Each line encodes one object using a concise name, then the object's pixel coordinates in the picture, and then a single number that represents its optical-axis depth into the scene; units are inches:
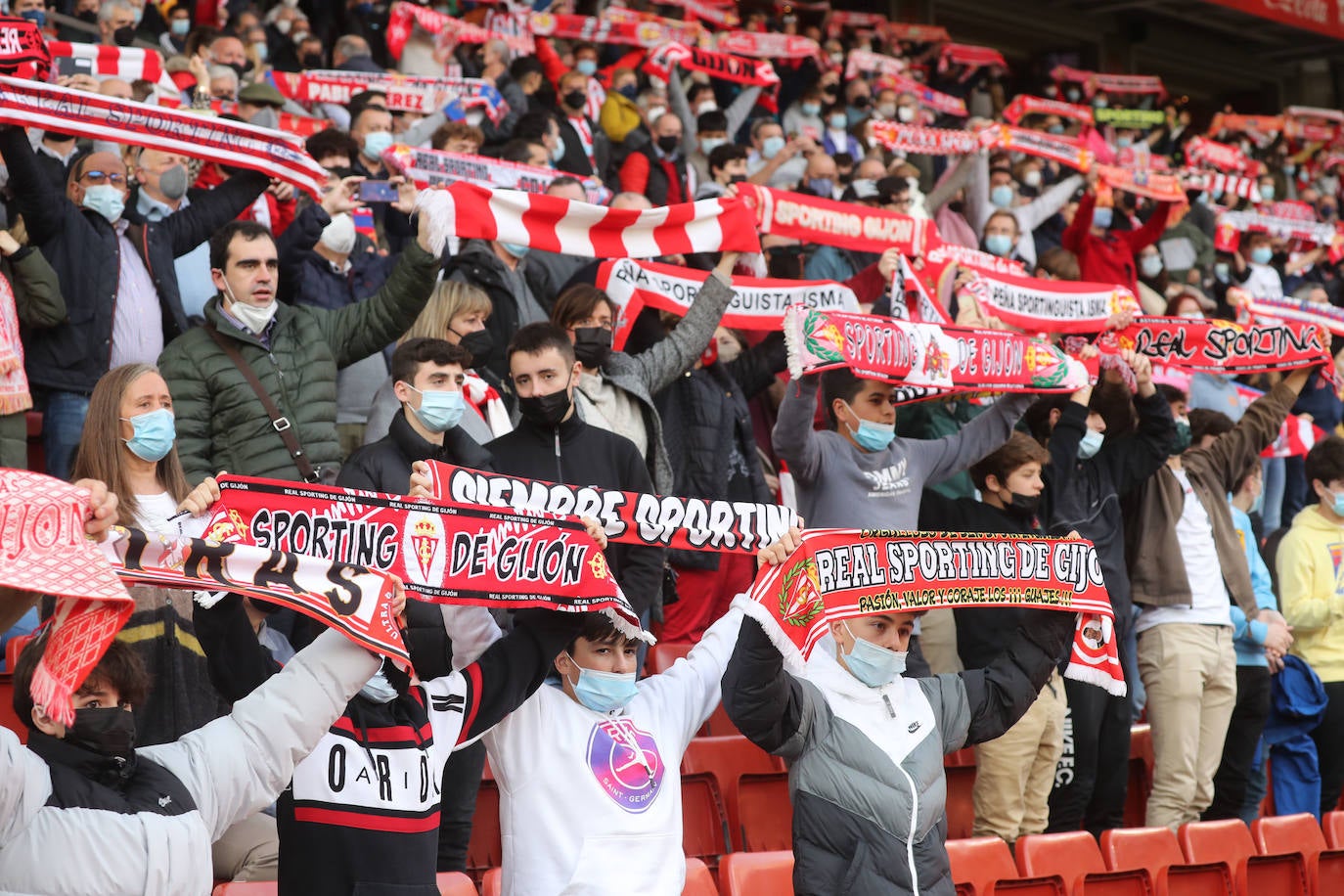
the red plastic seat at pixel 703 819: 447.2
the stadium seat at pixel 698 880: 363.1
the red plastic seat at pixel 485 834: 421.4
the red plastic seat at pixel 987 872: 417.7
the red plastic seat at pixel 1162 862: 458.9
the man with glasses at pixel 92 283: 459.8
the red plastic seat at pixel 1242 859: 477.1
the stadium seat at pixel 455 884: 332.5
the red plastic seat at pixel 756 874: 376.2
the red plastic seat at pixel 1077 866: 435.2
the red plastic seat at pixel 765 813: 447.8
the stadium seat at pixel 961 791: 496.4
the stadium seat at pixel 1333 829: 514.3
